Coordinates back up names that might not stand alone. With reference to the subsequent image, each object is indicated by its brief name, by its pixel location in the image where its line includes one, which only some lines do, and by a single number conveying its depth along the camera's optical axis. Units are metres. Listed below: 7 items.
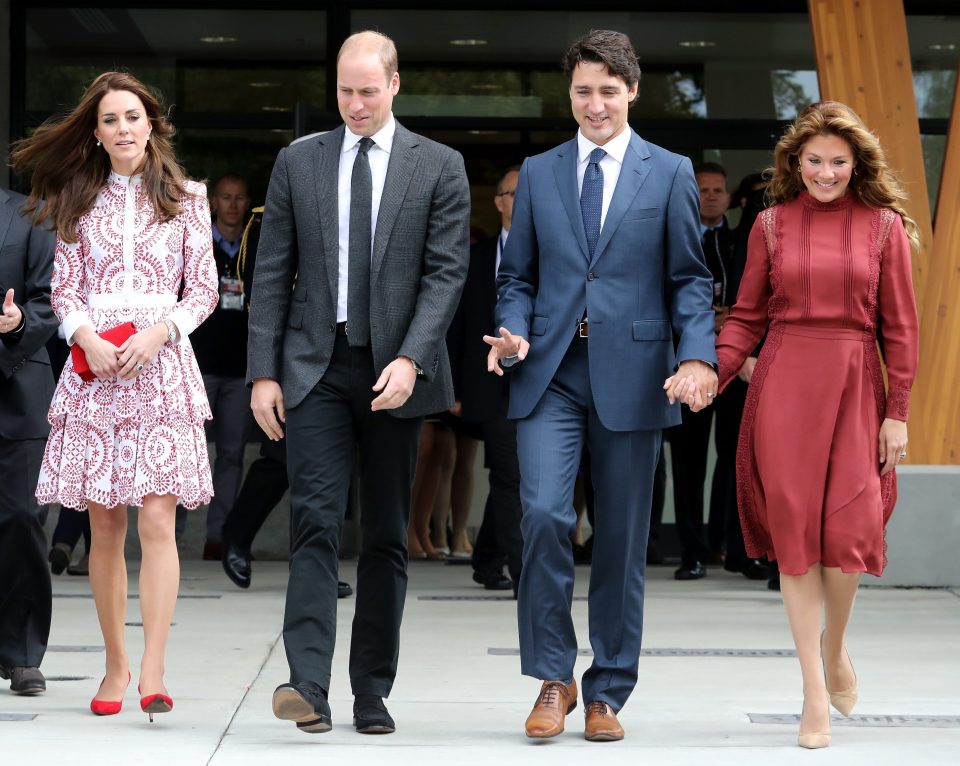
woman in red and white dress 9.19
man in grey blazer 8.66
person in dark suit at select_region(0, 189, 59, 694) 9.94
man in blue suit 8.79
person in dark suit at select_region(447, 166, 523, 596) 14.38
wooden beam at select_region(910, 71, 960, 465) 15.58
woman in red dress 8.88
